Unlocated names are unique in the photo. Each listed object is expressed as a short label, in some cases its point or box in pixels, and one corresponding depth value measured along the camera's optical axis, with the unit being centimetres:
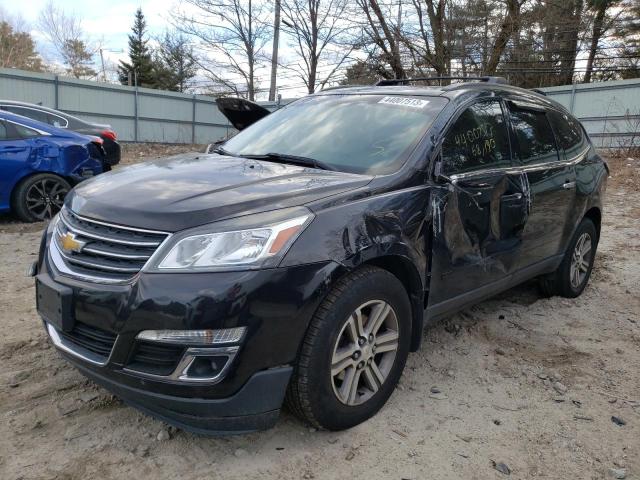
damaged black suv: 219
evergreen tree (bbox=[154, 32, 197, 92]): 4041
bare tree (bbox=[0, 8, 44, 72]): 3609
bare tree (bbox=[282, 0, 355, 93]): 1943
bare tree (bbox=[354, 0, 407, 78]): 1670
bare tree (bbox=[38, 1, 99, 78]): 4034
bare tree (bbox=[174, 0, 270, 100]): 2459
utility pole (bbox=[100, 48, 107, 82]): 4491
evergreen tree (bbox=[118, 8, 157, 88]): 4375
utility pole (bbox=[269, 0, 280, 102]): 2269
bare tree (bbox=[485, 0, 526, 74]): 1644
